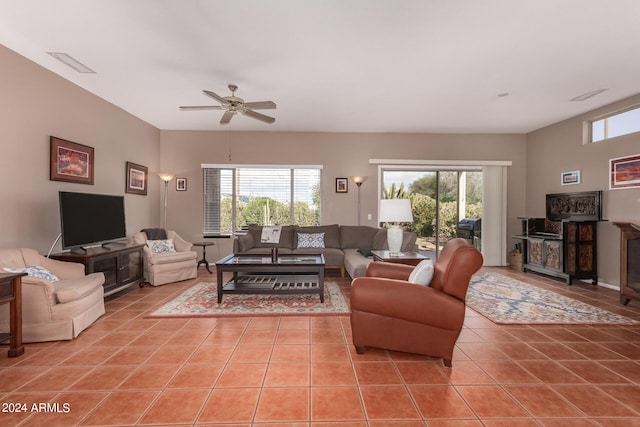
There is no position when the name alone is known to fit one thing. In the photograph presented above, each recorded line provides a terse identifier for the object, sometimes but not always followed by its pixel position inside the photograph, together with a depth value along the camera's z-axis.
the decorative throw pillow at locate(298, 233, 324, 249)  5.52
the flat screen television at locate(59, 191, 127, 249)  3.52
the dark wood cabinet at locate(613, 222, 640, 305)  3.69
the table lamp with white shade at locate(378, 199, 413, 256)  3.73
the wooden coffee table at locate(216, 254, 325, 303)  3.73
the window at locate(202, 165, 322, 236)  6.36
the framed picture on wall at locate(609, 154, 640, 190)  4.24
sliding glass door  6.55
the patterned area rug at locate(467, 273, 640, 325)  3.25
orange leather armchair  2.26
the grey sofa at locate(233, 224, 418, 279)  5.07
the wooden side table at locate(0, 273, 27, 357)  2.38
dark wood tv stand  3.50
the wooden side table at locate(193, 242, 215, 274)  5.64
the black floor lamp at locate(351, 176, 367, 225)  6.06
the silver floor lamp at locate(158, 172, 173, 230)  5.84
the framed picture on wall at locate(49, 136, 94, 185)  3.72
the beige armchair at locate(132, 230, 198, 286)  4.66
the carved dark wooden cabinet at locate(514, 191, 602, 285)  4.77
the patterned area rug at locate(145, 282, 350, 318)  3.44
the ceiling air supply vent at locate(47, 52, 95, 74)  3.27
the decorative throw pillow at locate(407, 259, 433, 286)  2.49
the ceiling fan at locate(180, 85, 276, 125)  3.55
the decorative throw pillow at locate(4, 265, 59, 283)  2.80
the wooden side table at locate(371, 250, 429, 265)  3.67
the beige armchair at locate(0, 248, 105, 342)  2.63
